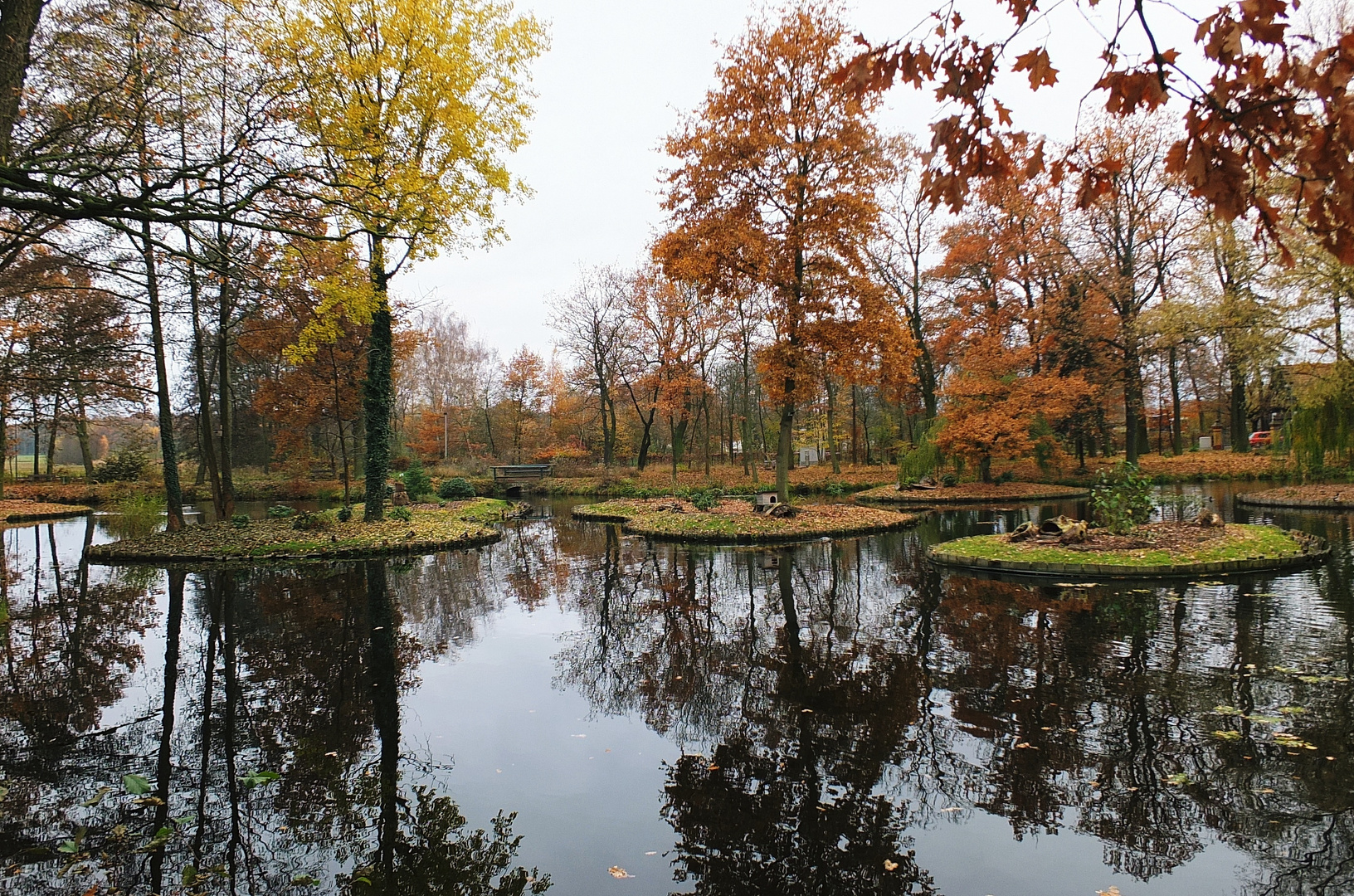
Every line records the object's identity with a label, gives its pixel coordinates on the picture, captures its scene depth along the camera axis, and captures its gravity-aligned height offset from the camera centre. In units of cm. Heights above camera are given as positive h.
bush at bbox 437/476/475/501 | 2542 -132
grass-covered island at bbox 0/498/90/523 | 2225 -154
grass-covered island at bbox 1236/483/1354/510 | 1753 -189
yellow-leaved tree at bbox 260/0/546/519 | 1306 +763
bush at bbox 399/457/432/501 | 2345 -97
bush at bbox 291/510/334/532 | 1458 -142
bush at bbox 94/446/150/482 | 2936 -13
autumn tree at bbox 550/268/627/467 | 3419 +632
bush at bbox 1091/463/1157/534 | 1072 -111
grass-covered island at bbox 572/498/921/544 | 1483 -187
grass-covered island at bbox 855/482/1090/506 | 2388 -201
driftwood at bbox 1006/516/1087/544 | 1072 -159
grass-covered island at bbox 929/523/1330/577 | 929 -177
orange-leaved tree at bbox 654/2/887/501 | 1495 +590
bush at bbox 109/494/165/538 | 1575 -122
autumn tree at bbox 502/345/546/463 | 4184 +402
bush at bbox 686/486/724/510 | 1756 -142
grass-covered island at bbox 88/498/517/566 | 1271 -166
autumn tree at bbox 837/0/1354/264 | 206 +111
